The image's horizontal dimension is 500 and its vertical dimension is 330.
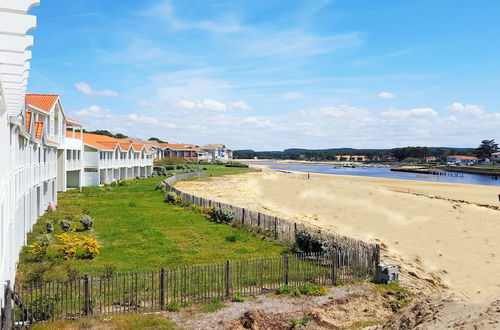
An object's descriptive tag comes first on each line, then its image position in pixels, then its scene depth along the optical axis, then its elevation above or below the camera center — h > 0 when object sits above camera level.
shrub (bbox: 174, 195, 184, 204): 37.28 -4.19
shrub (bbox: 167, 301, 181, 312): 12.79 -5.07
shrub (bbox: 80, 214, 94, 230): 24.83 -4.29
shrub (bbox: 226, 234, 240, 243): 22.92 -4.93
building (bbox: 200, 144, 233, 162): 175.12 +2.49
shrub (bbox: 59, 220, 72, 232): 24.26 -4.40
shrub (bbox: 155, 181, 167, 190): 48.31 -3.83
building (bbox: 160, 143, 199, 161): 136.12 +1.94
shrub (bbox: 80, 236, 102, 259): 18.45 -4.44
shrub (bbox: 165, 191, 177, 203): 38.16 -4.07
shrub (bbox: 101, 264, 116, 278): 15.43 -4.72
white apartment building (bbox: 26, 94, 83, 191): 35.04 +2.03
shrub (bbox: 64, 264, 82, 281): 14.73 -4.66
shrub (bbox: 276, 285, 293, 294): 14.46 -5.05
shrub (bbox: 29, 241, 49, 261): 17.83 -4.48
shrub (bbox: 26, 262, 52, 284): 14.59 -4.75
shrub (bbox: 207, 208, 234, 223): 28.25 -4.41
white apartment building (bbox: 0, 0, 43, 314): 4.93 +0.29
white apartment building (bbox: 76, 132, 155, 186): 50.41 -0.58
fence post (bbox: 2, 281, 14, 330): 9.96 -4.12
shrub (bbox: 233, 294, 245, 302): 13.69 -5.09
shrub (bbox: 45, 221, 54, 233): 23.48 -4.42
